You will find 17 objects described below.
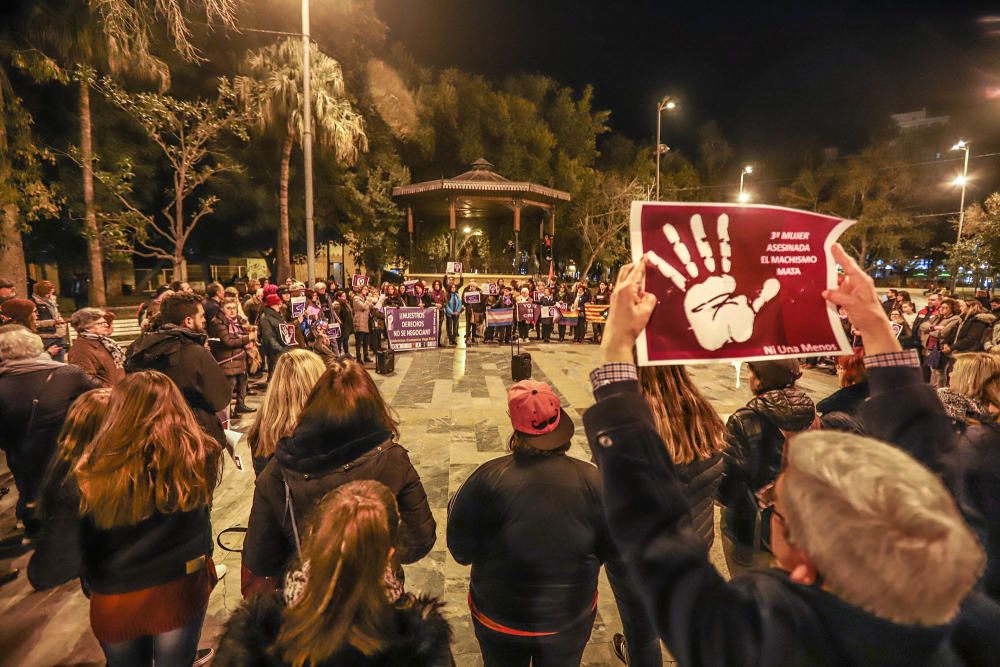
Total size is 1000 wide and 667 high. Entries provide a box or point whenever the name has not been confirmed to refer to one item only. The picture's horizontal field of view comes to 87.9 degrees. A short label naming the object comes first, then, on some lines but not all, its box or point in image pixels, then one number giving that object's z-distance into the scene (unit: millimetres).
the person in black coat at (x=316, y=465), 2182
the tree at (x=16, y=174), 10336
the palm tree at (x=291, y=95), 17562
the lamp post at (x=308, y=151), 11422
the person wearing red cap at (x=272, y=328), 7949
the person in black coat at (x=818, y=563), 850
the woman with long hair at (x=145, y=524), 2148
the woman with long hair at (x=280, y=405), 2803
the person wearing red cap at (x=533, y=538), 2037
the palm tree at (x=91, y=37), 10242
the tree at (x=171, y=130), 14938
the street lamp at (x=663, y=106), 21048
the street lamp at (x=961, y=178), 23891
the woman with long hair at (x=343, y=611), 1386
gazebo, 23672
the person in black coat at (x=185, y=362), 4246
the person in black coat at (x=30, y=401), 3760
